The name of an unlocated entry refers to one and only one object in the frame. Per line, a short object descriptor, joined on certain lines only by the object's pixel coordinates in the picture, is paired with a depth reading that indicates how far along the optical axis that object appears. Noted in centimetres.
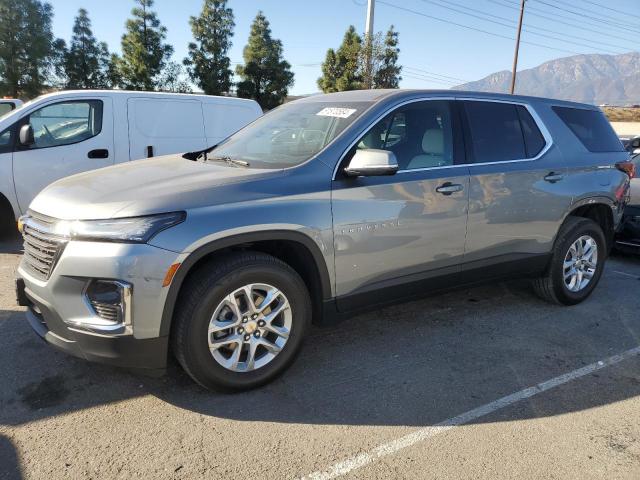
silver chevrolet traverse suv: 268
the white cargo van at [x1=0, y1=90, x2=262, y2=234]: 639
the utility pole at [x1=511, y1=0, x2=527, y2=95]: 3416
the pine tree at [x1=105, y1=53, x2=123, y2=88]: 3553
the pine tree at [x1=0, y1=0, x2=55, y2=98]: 3269
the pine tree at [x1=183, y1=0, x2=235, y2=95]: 3656
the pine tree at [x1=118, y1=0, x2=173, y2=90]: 3412
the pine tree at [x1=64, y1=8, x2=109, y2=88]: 3531
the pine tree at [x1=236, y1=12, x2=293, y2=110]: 3794
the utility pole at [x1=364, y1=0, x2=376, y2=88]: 2758
